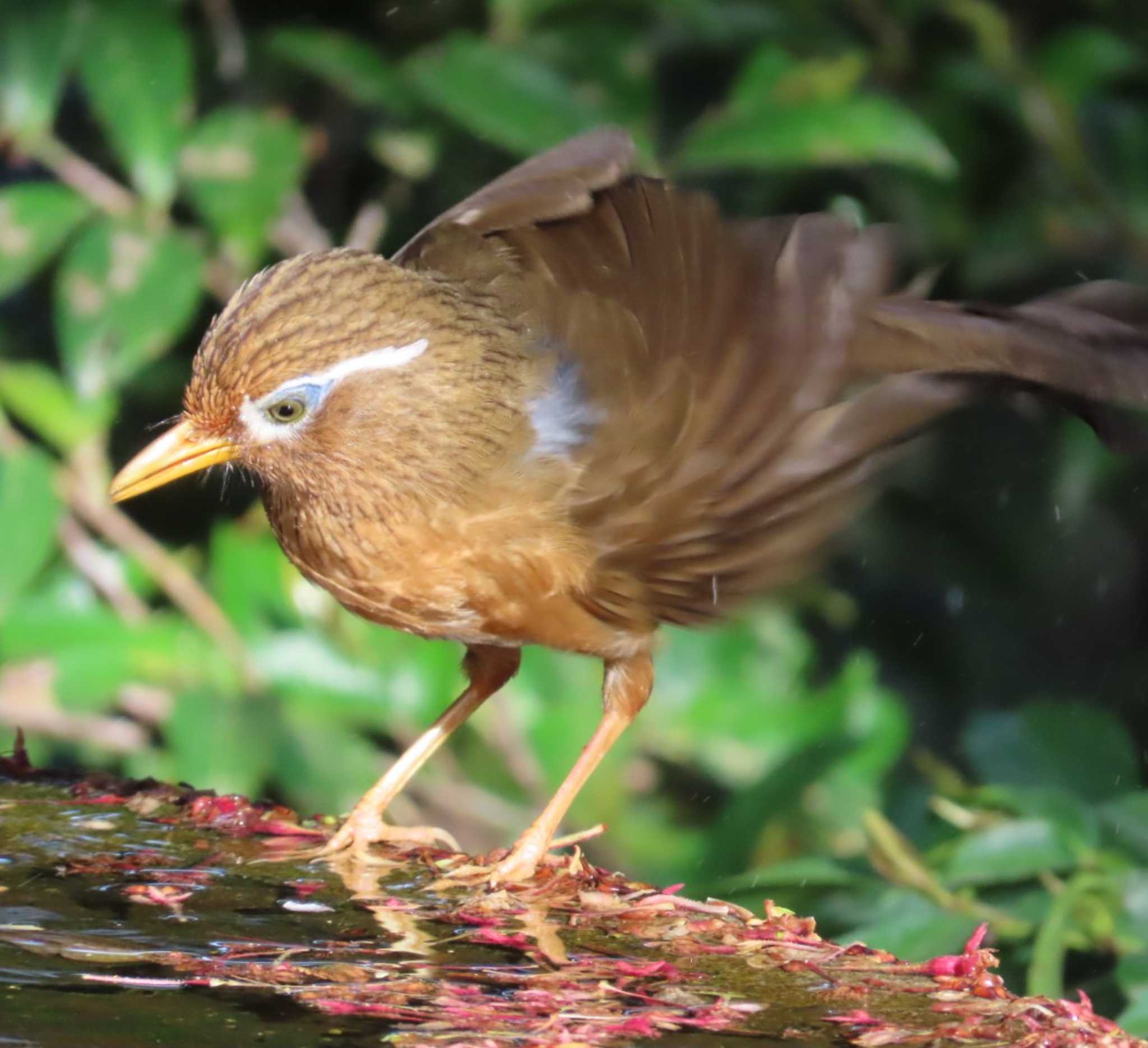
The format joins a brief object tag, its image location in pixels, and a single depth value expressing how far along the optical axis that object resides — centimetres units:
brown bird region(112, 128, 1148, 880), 674
